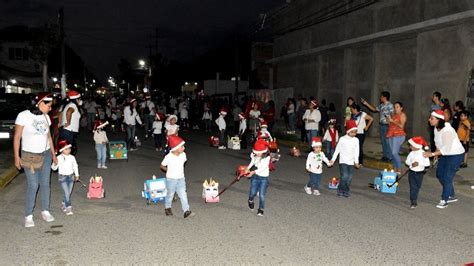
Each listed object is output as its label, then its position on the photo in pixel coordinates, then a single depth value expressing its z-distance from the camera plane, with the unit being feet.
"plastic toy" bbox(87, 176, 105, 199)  28.81
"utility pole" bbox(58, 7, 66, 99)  97.58
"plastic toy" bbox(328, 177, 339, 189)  32.19
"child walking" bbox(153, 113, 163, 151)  50.69
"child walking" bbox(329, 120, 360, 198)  29.27
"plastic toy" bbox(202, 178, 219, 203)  27.71
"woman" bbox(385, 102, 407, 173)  36.04
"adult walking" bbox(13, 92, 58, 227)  21.93
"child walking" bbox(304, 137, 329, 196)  29.84
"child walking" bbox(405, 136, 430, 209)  26.91
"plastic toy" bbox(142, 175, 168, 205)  27.07
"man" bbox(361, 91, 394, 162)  40.52
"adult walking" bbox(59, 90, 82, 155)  36.81
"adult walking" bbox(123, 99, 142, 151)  49.98
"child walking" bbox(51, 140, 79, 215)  25.45
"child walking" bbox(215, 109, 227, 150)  53.50
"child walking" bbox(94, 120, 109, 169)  39.81
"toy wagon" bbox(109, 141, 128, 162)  44.24
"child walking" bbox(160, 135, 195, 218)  24.45
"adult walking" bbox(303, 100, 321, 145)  48.06
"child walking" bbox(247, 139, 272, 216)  25.29
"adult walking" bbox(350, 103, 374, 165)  39.99
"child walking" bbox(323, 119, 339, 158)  41.68
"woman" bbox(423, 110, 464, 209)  26.94
